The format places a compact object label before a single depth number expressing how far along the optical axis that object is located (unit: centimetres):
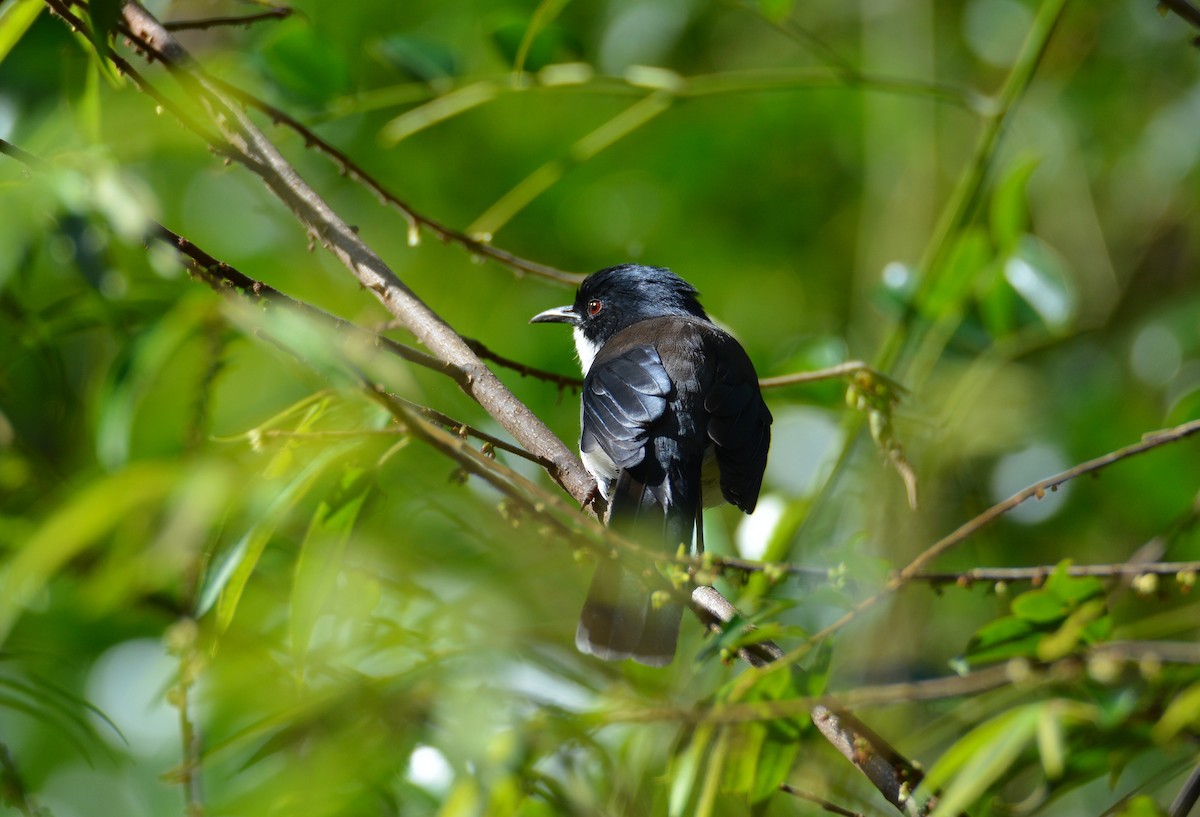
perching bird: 654
